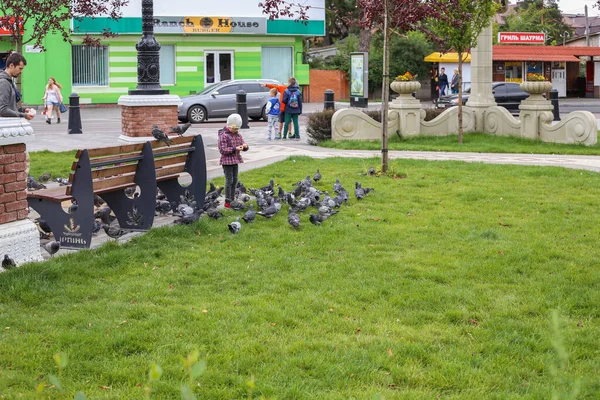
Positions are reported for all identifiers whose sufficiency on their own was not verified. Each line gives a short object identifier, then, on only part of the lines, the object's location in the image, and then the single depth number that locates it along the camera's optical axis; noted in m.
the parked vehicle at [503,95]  32.94
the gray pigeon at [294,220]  8.80
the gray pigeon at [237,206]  9.94
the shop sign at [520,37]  55.38
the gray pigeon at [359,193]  10.77
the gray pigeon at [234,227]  8.58
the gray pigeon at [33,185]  9.65
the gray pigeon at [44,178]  11.12
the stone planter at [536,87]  18.62
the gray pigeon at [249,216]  9.16
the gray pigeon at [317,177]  12.08
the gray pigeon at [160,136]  9.18
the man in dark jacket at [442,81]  37.06
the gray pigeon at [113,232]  8.18
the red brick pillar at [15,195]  6.72
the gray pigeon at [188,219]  8.79
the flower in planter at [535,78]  19.12
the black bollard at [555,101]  26.98
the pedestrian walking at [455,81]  32.94
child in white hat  10.02
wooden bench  7.59
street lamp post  14.70
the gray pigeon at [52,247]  7.14
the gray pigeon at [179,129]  10.23
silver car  28.22
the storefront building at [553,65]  48.66
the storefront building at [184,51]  36.66
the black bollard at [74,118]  21.56
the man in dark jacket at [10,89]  7.76
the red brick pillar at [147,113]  15.23
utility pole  64.75
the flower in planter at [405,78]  19.50
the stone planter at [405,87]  19.01
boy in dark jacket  20.52
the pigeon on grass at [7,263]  6.59
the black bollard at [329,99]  24.14
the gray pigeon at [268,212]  9.36
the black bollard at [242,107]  24.27
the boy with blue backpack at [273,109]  20.92
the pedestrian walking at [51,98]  26.84
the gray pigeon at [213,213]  9.23
